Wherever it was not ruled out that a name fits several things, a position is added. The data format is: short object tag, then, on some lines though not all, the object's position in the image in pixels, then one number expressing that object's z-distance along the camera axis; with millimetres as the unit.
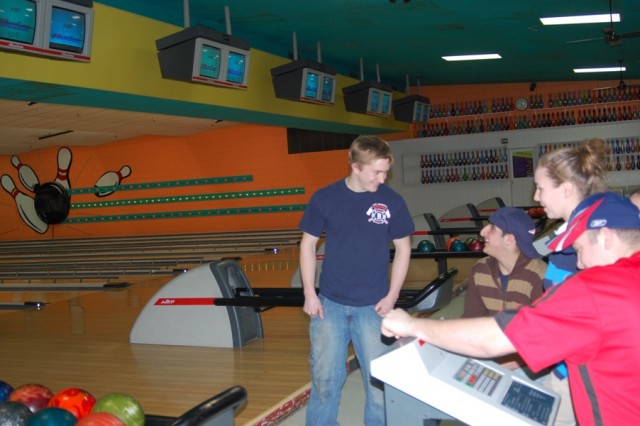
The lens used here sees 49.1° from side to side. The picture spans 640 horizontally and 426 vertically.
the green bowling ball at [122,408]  2072
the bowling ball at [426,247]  6730
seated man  2643
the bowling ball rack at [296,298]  4252
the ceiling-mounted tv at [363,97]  8867
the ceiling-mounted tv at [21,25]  3908
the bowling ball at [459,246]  6562
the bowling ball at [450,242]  6757
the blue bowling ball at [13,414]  1926
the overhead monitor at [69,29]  4172
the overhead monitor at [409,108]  10766
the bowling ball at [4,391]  2377
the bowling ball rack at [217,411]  1758
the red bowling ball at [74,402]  2160
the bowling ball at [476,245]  6516
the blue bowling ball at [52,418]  1909
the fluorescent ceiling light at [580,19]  6254
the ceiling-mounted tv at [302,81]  7047
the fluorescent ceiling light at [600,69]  10281
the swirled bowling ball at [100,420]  1871
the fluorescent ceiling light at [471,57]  8859
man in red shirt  1270
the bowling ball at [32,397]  2238
